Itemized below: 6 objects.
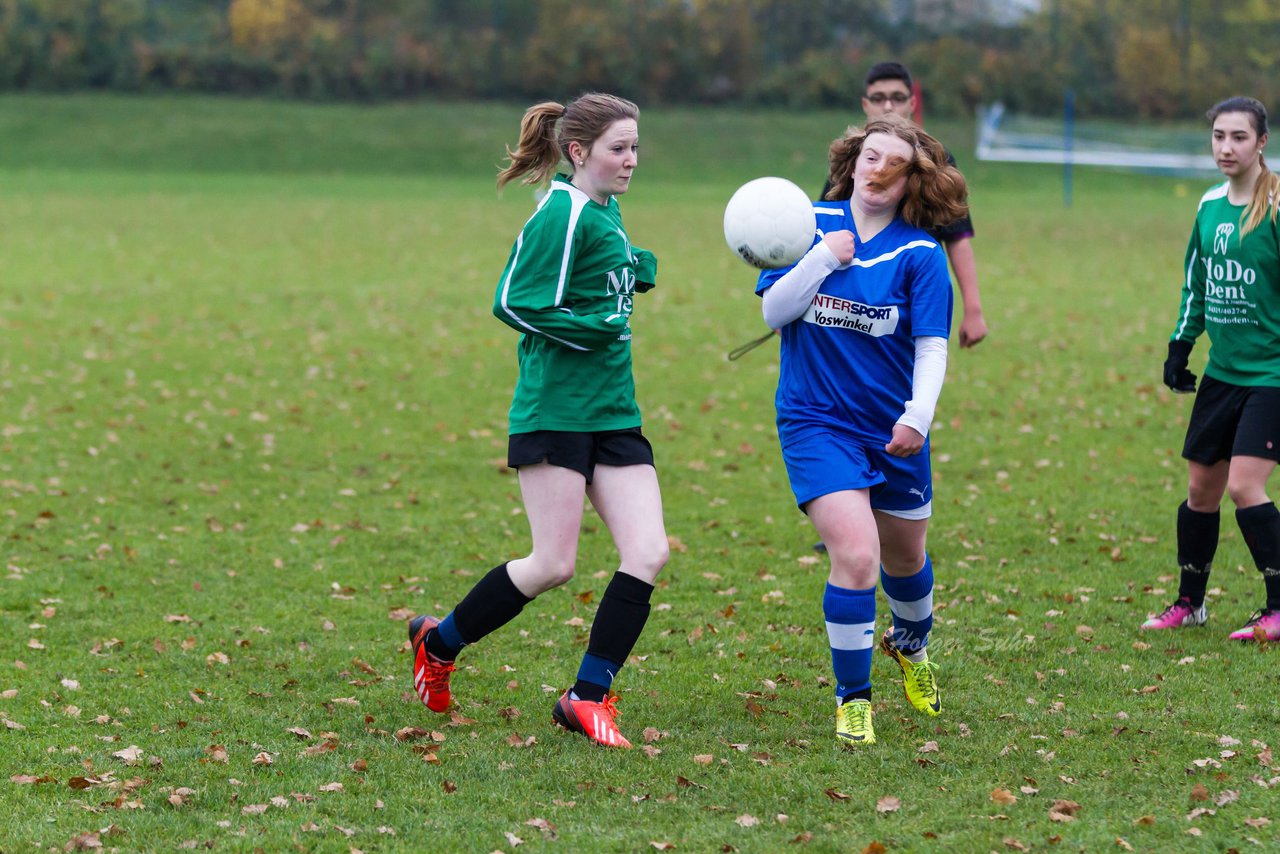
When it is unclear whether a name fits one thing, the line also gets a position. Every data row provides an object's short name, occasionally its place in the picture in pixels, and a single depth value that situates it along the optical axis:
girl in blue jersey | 9.86
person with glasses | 14.23
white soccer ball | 9.87
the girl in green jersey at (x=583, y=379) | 9.80
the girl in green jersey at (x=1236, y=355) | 12.04
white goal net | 85.44
